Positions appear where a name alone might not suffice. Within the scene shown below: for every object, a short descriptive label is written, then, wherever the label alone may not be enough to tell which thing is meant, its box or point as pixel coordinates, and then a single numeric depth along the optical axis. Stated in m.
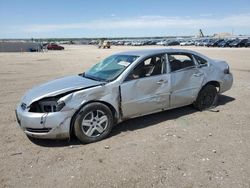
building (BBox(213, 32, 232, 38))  108.60
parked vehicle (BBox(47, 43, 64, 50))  42.40
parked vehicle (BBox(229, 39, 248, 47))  35.96
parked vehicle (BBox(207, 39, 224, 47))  41.01
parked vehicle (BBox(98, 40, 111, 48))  42.25
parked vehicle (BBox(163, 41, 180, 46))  52.76
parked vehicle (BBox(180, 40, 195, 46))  51.26
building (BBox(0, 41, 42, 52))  37.82
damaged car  3.18
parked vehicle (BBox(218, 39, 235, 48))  38.35
